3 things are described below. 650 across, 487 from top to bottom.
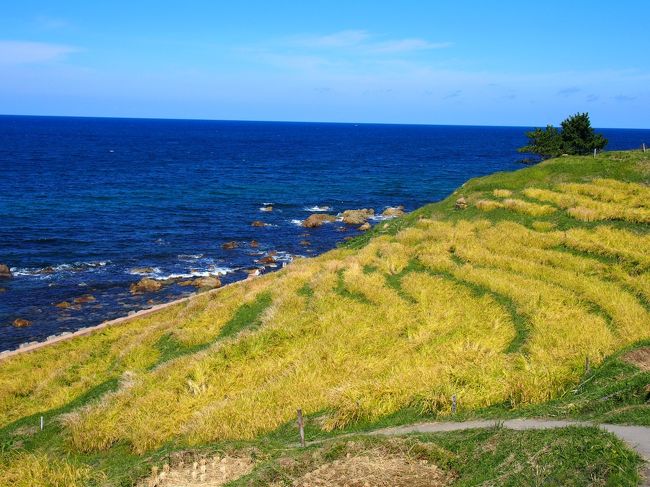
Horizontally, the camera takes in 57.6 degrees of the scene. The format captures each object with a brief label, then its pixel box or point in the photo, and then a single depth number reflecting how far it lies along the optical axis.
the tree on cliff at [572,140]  71.88
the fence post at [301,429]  16.58
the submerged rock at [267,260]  58.71
